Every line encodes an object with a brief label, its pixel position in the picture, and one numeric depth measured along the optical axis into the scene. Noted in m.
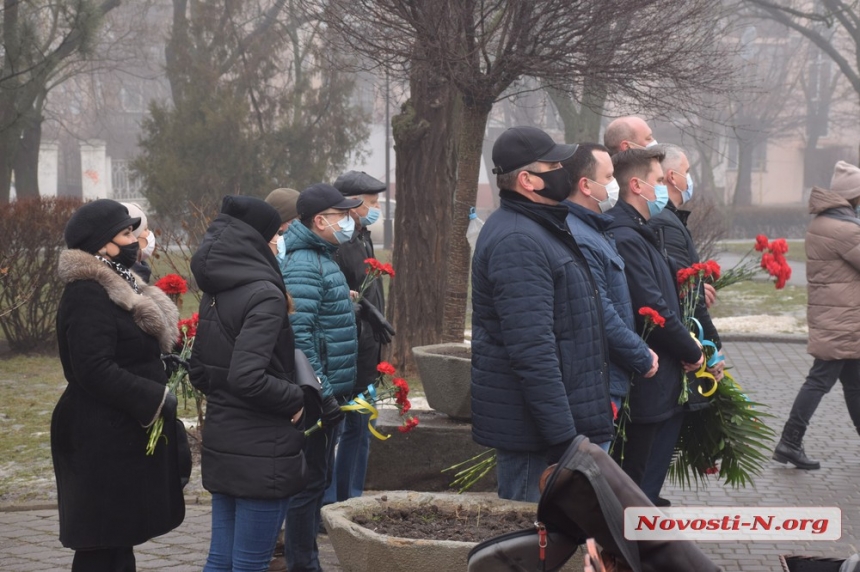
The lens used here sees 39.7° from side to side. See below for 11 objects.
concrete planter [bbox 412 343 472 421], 6.84
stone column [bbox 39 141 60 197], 45.16
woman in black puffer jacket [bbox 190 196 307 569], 4.21
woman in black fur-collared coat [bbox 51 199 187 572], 4.45
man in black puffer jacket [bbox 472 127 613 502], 4.33
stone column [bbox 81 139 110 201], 48.50
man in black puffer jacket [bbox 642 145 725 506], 5.88
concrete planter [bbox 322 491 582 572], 4.05
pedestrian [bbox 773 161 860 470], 8.05
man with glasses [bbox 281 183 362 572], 5.21
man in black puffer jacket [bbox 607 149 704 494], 5.55
